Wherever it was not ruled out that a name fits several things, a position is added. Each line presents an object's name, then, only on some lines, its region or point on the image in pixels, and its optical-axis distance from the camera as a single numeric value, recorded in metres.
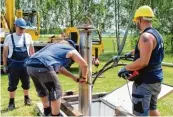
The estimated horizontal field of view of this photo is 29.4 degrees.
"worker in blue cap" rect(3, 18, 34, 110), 5.93
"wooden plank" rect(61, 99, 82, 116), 4.09
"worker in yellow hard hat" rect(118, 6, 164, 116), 3.72
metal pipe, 4.16
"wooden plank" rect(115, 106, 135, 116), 3.34
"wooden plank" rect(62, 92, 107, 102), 5.48
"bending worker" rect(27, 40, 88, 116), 4.15
